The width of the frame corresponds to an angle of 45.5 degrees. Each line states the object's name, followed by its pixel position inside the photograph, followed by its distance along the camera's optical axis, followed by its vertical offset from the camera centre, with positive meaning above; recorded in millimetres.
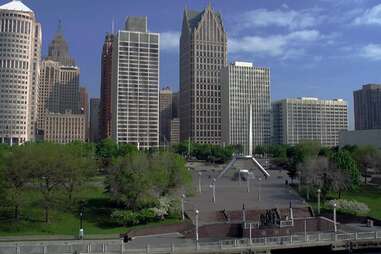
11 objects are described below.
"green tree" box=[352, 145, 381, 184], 89875 -3483
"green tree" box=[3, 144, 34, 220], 50250 -4143
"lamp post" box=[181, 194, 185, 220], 54988 -8398
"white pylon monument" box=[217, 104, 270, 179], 101938 -5469
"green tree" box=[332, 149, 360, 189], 68956 -3921
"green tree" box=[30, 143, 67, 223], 52531 -3673
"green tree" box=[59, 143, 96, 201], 56281 -3734
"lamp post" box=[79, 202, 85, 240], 45291 -9223
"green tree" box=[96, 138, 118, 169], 104562 -2397
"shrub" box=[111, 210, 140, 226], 52000 -8809
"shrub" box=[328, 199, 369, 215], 58938 -8587
